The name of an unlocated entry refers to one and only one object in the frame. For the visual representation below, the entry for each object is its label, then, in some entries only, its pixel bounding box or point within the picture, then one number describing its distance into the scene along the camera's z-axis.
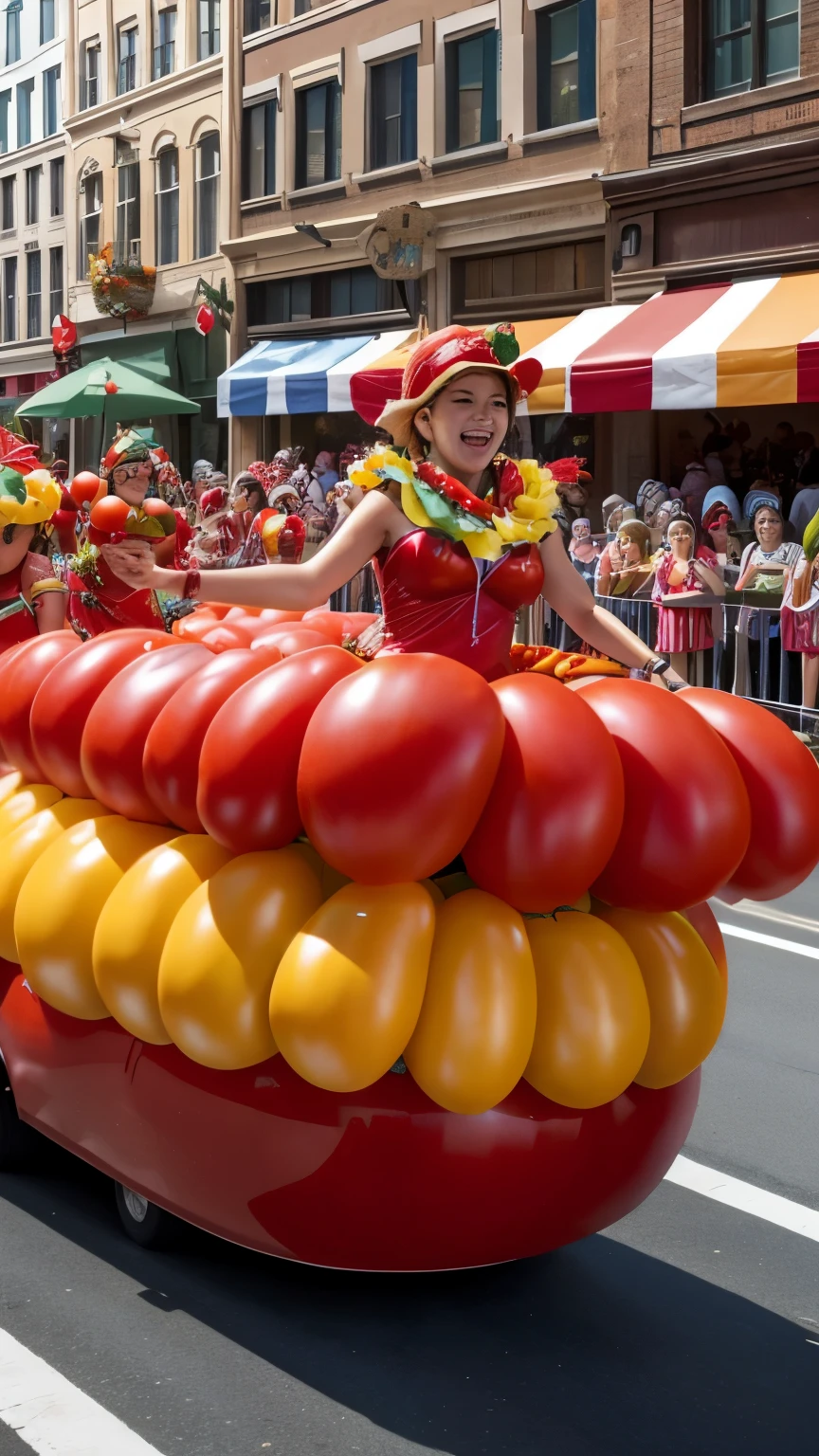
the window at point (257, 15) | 26.52
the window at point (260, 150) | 26.55
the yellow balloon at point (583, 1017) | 3.22
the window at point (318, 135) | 24.88
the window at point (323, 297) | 23.95
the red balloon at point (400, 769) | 3.02
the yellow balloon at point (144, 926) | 3.49
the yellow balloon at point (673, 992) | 3.41
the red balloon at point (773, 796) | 3.38
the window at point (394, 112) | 23.08
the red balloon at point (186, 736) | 3.47
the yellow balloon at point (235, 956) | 3.28
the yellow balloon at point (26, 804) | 4.14
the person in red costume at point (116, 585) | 6.12
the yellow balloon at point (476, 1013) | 3.13
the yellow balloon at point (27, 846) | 3.95
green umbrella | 17.20
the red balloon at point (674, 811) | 3.19
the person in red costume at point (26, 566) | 5.55
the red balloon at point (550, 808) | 3.08
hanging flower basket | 30.70
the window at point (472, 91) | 21.50
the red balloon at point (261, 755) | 3.24
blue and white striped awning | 18.44
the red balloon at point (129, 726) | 3.66
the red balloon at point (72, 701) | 3.92
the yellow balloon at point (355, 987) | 3.10
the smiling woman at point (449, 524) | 3.67
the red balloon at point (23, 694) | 4.18
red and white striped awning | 12.30
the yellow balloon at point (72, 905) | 3.70
